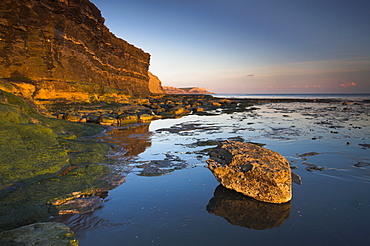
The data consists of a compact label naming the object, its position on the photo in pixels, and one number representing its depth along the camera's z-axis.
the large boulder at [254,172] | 5.03
